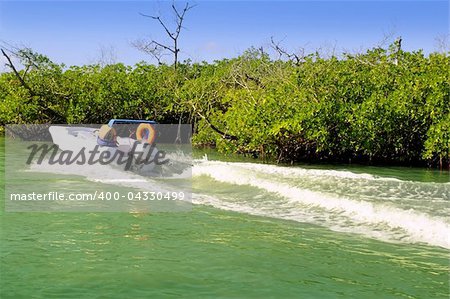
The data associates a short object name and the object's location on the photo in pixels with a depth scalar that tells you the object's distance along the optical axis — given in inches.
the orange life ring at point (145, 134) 634.8
